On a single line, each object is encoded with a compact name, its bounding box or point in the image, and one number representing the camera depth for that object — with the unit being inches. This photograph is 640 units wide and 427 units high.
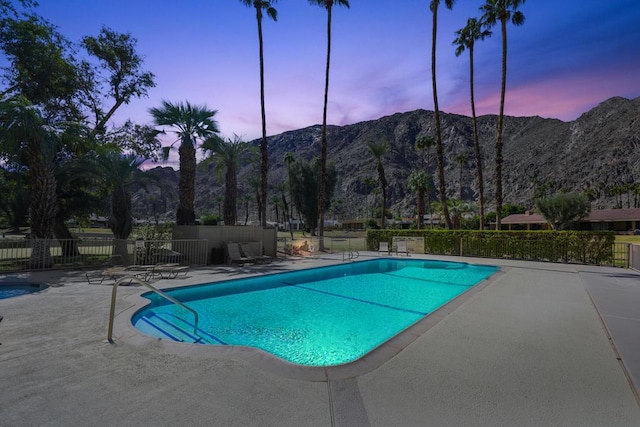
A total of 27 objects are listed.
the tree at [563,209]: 1763.0
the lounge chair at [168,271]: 371.9
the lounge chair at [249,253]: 545.4
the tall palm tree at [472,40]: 977.4
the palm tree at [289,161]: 1872.5
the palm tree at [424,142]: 1812.4
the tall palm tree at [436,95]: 892.6
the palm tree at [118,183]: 583.2
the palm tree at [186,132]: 572.7
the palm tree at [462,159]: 2731.5
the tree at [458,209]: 1795.2
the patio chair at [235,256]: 520.7
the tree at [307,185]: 1859.0
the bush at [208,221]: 1740.0
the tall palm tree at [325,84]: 886.4
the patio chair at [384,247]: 756.6
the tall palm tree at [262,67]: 812.0
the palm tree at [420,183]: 1424.7
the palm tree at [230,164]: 774.5
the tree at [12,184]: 576.7
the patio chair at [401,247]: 727.5
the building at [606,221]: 2076.8
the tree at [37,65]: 567.8
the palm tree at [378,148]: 1403.8
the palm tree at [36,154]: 412.8
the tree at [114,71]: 737.0
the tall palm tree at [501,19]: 860.6
